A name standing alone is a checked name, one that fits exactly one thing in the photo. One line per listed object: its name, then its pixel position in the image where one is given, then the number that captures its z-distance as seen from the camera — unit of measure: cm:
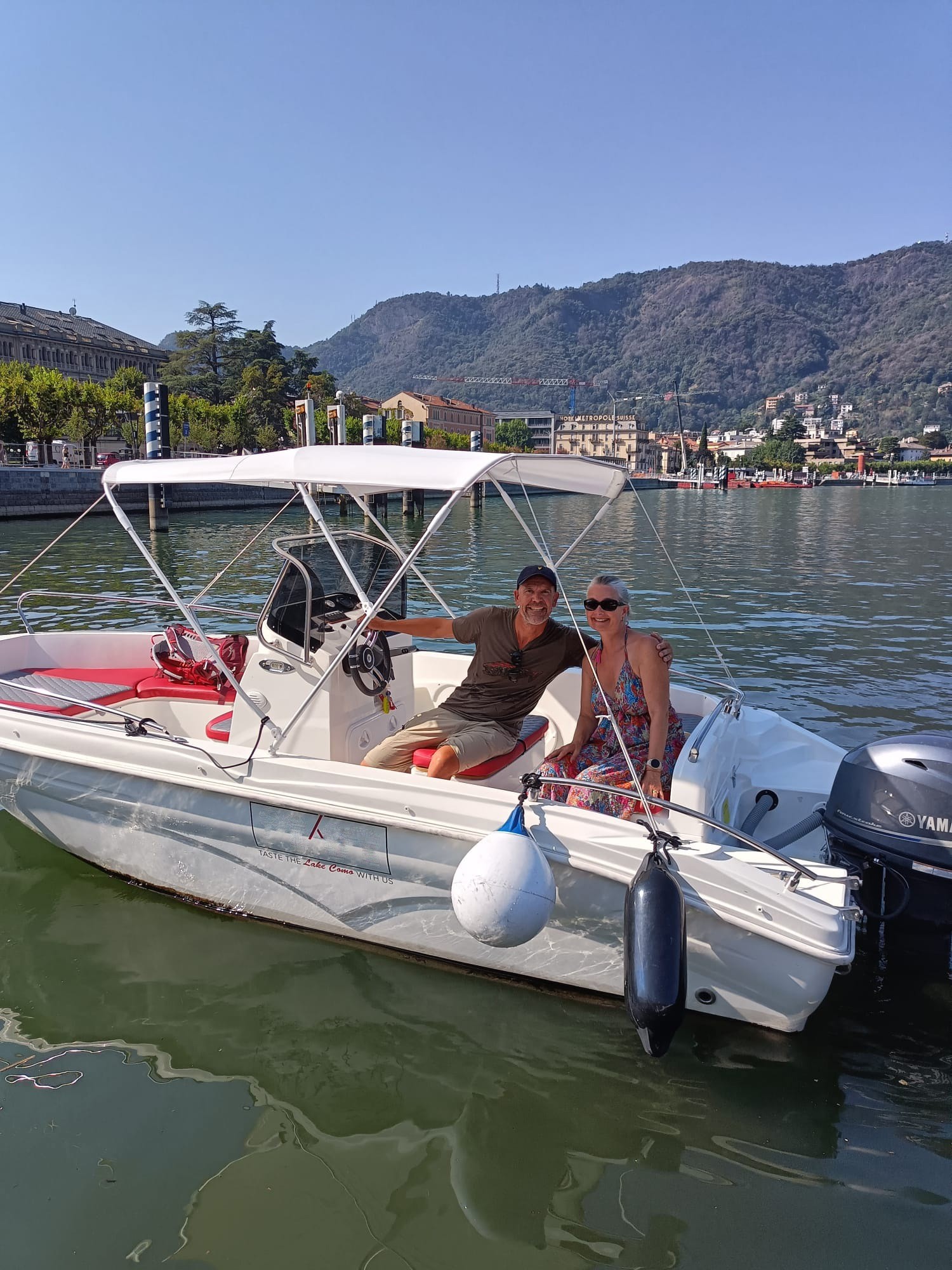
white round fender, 336
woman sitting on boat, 410
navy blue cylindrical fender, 321
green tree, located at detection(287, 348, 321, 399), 9488
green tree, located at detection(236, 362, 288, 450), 8256
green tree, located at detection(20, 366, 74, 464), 4688
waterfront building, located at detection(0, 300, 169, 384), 8194
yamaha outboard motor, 374
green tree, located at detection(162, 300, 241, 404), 9100
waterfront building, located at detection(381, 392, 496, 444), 12331
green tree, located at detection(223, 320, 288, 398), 9381
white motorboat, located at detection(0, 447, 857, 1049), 351
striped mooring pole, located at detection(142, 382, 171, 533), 2942
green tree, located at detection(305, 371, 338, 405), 9150
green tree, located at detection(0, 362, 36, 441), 4697
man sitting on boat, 458
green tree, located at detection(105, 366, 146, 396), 6731
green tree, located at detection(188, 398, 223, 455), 6191
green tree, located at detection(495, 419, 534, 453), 14750
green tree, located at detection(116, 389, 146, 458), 5334
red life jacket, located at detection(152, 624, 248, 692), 640
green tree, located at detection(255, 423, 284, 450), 7194
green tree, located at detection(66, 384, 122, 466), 4954
